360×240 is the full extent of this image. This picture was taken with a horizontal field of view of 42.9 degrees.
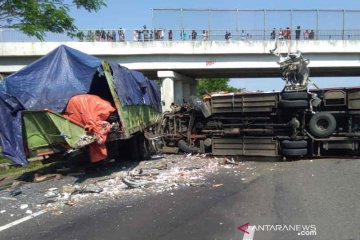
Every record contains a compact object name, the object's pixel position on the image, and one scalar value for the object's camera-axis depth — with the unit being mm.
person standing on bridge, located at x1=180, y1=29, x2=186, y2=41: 30797
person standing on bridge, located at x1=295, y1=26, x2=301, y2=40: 29984
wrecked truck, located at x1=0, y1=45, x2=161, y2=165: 9773
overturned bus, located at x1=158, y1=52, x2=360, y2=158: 12734
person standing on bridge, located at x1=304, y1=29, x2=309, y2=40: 30161
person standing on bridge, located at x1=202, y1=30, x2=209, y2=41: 30656
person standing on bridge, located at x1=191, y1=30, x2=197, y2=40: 30562
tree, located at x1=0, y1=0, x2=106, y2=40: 19719
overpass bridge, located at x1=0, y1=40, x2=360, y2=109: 30422
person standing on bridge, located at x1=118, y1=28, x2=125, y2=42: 30600
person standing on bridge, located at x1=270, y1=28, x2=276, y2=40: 30188
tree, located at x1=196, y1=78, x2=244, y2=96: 62562
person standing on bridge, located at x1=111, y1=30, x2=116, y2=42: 30969
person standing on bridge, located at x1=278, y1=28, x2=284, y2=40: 29844
